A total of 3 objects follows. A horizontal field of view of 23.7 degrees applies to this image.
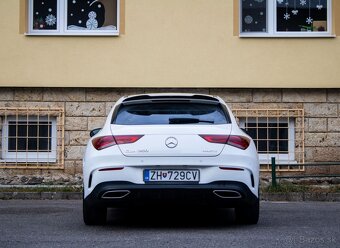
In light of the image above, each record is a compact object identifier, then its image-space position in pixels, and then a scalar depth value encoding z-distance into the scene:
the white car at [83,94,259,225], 8.52
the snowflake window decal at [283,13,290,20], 16.28
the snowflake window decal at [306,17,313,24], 16.27
